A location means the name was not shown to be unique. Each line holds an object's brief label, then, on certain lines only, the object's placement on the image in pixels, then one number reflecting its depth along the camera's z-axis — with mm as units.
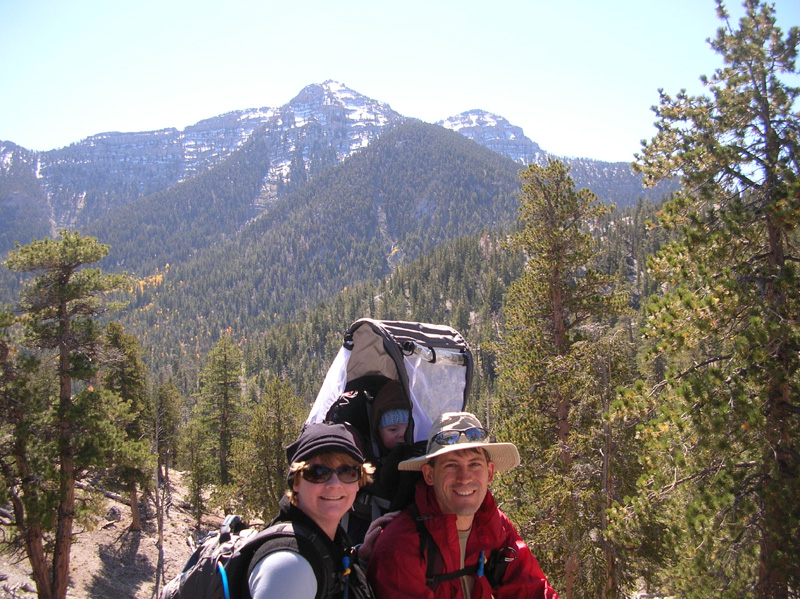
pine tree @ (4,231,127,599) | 11312
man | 2713
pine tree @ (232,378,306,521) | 16766
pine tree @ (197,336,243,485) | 23547
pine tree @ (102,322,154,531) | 17344
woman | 1962
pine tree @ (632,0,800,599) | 6207
